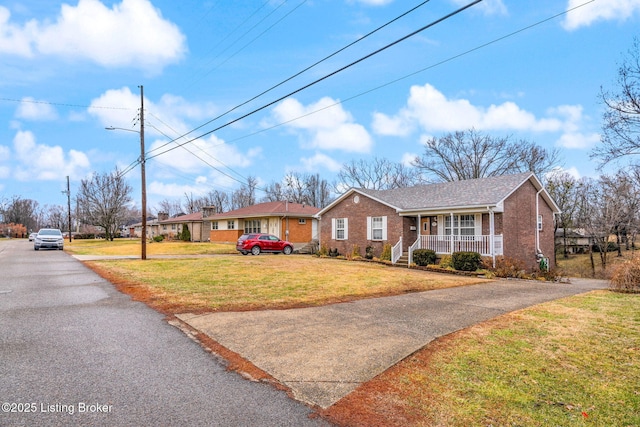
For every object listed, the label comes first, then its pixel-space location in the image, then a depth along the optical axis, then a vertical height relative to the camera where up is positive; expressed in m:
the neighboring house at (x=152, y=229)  57.38 -0.64
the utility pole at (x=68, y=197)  47.66 +3.65
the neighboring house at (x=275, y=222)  33.03 +0.18
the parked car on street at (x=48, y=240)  29.81 -1.12
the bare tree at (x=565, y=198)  34.02 +2.00
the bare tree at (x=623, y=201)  26.52 +1.37
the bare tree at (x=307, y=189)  60.47 +5.48
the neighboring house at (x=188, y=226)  43.06 -0.30
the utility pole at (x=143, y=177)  20.28 +2.61
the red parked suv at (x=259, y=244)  27.14 -1.49
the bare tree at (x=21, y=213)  90.17 +3.26
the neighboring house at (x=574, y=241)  37.68 -2.27
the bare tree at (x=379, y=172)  51.78 +7.14
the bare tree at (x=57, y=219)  96.12 +1.98
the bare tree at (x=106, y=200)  50.06 +3.41
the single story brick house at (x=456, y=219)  18.94 +0.15
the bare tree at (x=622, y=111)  15.36 +4.56
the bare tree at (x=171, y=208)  102.50 +4.60
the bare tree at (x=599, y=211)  27.91 +0.64
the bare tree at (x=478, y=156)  37.56 +6.90
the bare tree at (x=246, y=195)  67.56 +5.35
